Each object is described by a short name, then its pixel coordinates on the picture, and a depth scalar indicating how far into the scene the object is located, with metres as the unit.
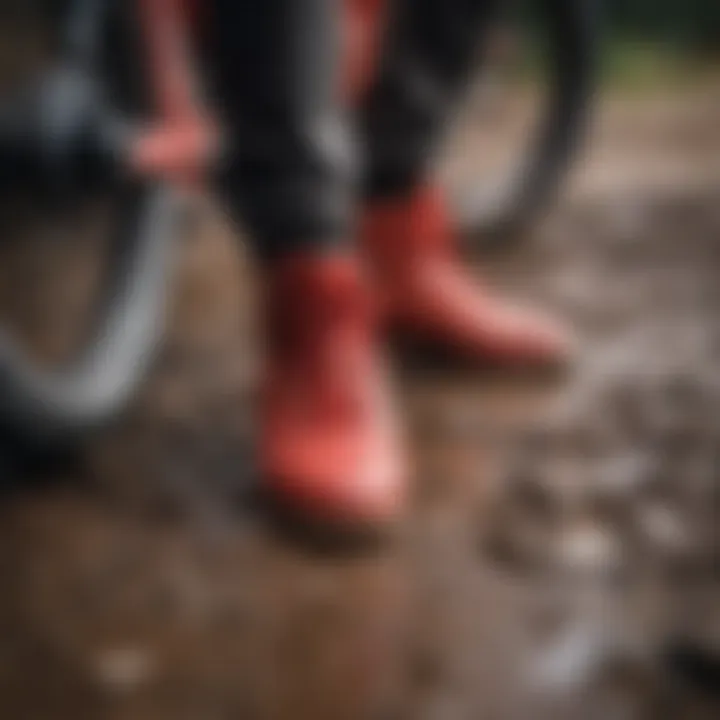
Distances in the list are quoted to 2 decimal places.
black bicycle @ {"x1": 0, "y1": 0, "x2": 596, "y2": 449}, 1.68
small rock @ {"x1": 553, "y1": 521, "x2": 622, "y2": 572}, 1.57
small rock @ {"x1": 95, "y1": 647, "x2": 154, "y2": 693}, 1.42
